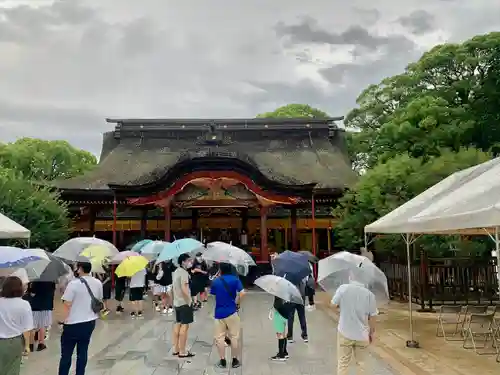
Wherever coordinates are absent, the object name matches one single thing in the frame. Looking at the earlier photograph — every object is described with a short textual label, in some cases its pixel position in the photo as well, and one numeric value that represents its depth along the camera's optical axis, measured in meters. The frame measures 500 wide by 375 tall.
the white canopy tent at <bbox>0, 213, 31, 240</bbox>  8.98
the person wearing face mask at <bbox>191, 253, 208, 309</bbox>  11.38
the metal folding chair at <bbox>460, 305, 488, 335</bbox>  10.07
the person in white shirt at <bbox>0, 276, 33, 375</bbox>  4.77
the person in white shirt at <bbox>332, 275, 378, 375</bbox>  5.53
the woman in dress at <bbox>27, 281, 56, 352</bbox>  8.75
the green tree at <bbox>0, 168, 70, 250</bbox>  15.99
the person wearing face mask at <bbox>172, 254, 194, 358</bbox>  7.68
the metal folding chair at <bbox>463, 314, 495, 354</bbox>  8.52
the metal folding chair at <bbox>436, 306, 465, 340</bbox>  10.18
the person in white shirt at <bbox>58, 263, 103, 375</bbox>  5.92
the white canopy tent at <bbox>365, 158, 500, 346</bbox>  5.72
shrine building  21.70
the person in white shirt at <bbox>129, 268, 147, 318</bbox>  12.84
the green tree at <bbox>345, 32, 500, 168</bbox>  18.17
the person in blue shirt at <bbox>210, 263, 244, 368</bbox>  7.13
